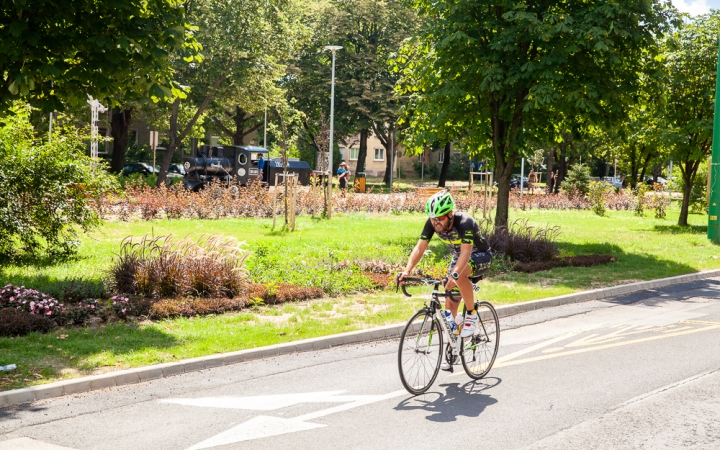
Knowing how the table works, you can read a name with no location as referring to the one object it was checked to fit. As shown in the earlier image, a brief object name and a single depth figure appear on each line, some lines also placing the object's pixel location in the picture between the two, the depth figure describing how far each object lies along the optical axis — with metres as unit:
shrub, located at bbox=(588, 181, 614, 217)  34.72
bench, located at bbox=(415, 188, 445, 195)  34.50
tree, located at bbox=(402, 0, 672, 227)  17.02
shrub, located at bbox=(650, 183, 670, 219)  33.81
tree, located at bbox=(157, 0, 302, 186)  36.56
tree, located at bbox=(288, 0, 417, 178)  53.31
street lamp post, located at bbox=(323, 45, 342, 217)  25.81
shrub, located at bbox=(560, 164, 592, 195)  42.75
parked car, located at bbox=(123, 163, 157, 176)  50.19
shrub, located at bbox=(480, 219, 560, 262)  16.70
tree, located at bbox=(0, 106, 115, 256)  12.97
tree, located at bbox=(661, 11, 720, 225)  26.98
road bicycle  6.94
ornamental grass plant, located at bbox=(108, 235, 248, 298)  10.92
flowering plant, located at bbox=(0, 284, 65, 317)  9.41
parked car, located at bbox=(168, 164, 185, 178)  56.26
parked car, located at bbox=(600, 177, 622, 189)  66.47
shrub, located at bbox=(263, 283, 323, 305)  11.55
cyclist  7.07
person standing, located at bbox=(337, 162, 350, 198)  37.41
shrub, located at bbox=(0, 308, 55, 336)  8.82
